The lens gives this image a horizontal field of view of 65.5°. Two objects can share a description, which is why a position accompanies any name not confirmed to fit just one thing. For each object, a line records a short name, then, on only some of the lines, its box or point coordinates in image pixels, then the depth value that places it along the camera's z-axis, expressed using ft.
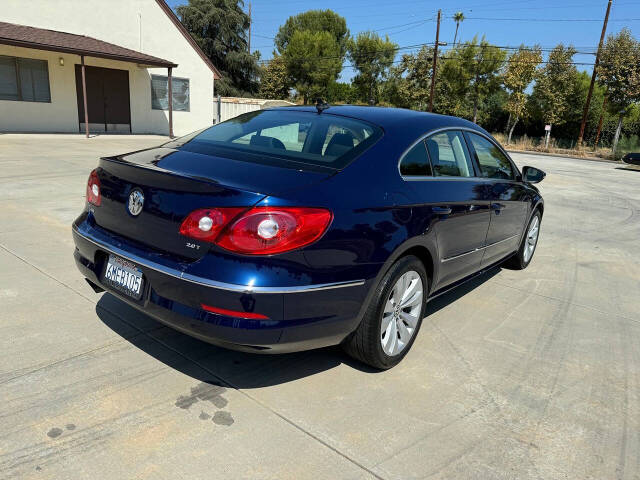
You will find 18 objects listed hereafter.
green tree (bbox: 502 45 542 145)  126.52
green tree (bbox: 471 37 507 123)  132.46
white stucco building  55.98
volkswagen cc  7.73
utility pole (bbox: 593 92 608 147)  112.47
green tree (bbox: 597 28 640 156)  100.99
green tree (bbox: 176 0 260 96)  130.62
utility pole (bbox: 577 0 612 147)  108.58
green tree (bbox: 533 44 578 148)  124.06
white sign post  114.66
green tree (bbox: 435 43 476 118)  135.74
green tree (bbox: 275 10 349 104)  165.27
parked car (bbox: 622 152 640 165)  72.83
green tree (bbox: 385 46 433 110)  146.30
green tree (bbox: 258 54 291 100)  169.58
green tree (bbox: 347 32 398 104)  165.27
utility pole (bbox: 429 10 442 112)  123.94
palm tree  208.85
